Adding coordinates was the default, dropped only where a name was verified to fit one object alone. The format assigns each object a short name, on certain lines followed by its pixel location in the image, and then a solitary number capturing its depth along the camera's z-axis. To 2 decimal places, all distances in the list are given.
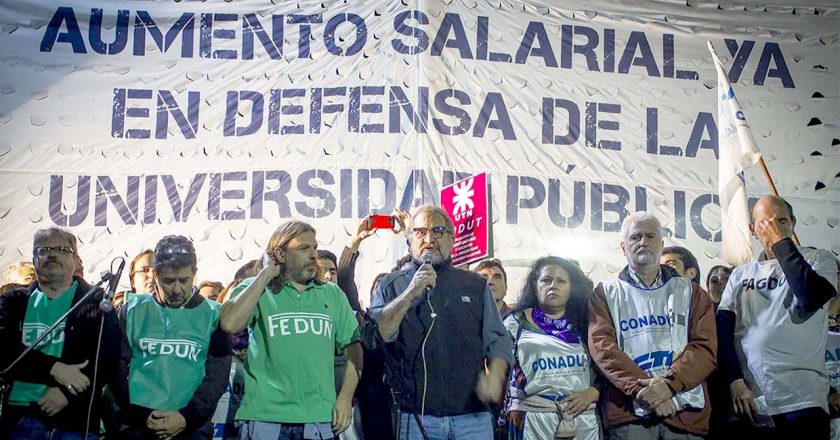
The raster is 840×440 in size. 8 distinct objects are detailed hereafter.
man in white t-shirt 3.98
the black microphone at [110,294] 3.56
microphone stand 3.54
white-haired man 3.79
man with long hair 3.53
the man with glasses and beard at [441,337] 3.64
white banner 5.63
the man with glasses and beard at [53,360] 3.76
